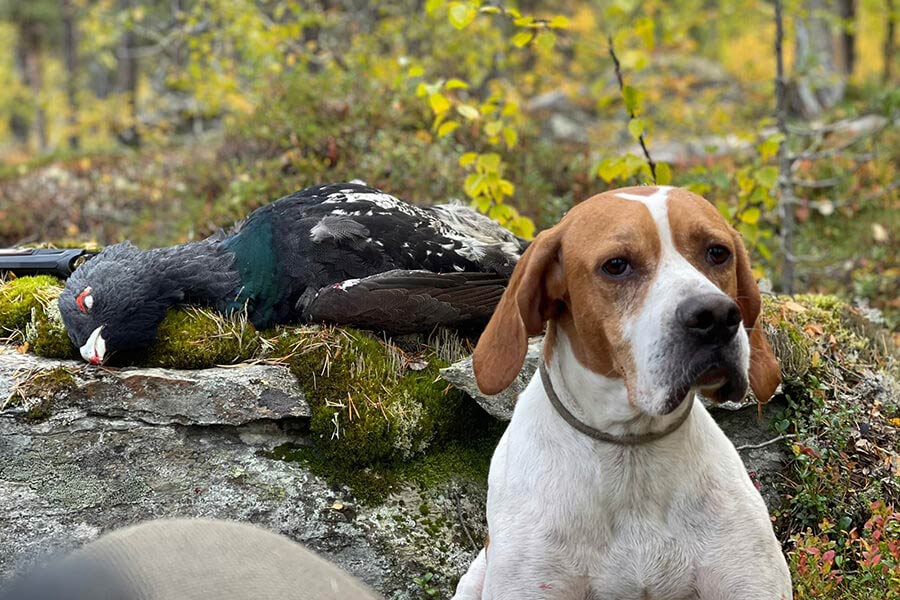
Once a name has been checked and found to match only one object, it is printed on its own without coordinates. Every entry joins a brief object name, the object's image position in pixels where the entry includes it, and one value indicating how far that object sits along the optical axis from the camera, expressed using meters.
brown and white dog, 2.66
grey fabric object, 1.62
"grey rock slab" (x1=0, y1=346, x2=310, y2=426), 4.28
